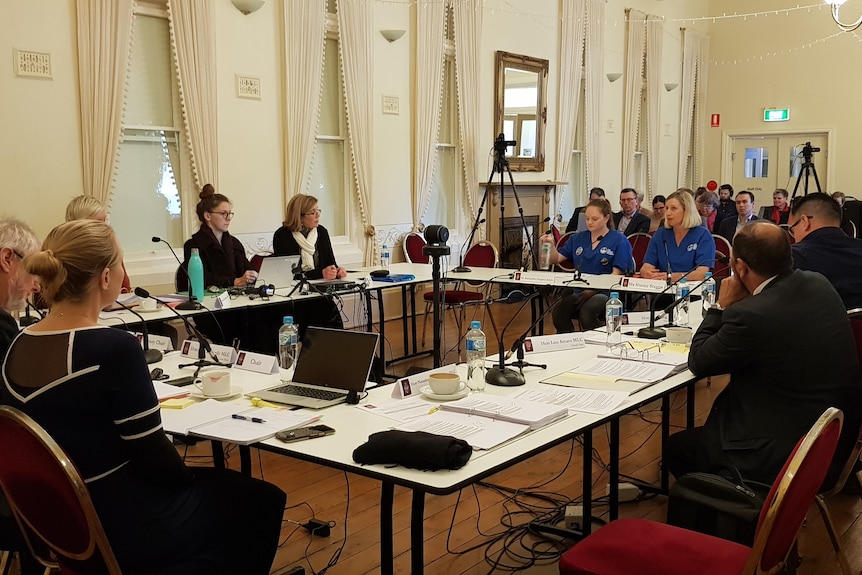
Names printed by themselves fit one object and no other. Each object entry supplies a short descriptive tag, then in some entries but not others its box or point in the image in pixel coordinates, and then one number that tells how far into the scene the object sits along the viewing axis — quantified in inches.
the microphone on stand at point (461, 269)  239.3
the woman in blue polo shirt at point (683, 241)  206.2
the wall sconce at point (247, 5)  241.3
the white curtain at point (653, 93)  461.7
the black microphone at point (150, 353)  118.7
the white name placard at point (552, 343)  124.7
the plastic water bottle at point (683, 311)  142.2
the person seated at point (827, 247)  147.4
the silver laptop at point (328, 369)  97.2
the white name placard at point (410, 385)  98.2
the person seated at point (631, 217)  333.5
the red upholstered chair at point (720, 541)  61.7
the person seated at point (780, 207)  392.1
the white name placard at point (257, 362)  112.8
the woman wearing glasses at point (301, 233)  217.0
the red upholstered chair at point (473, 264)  241.3
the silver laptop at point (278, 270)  187.0
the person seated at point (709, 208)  362.1
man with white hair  95.9
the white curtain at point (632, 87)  443.2
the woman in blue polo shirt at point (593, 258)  207.2
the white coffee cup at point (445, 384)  96.5
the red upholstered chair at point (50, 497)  63.7
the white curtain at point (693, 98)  503.8
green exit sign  498.0
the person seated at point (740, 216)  339.6
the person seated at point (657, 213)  368.2
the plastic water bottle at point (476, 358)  104.5
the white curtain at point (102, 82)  207.0
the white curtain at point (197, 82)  227.5
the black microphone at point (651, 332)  132.4
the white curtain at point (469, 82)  323.9
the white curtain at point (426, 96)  306.2
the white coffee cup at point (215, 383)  99.3
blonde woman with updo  68.7
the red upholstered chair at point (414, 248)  298.7
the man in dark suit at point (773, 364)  93.0
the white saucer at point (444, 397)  96.4
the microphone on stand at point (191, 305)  161.4
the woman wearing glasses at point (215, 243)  198.2
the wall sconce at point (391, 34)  289.7
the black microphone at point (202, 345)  117.8
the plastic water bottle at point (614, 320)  127.5
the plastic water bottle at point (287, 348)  114.2
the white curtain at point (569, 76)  389.1
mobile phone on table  82.0
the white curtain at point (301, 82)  258.5
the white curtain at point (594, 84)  409.1
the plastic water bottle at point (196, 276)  167.9
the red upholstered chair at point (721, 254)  226.3
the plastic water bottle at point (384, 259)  229.6
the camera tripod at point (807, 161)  438.9
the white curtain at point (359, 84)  275.6
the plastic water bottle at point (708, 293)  154.5
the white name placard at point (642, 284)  187.9
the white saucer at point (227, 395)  99.7
